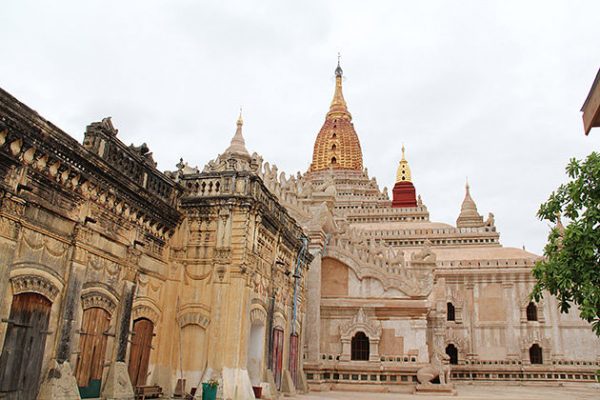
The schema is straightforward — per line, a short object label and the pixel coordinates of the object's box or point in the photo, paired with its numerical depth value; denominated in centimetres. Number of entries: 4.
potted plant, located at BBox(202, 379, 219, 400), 1442
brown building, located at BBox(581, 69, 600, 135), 539
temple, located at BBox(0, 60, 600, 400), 1153
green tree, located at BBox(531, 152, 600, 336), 1027
